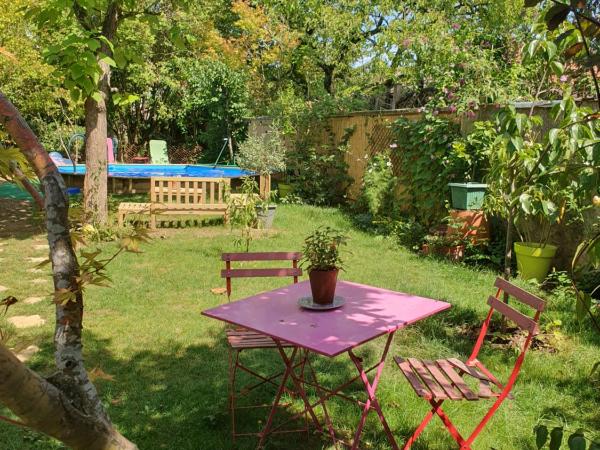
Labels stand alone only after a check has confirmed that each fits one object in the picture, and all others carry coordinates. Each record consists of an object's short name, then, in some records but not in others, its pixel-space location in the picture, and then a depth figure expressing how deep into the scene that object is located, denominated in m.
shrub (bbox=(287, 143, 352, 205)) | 11.27
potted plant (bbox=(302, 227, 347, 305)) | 2.83
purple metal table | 2.44
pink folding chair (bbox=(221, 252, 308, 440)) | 3.10
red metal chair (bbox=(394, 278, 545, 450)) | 2.57
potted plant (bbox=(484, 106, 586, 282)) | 3.65
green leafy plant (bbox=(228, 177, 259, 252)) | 7.22
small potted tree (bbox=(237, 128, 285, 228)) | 9.96
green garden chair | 17.48
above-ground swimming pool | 12.79
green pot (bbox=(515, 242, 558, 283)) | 5.77
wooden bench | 8.90
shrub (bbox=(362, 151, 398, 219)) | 8.88
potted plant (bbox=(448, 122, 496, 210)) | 6.68
